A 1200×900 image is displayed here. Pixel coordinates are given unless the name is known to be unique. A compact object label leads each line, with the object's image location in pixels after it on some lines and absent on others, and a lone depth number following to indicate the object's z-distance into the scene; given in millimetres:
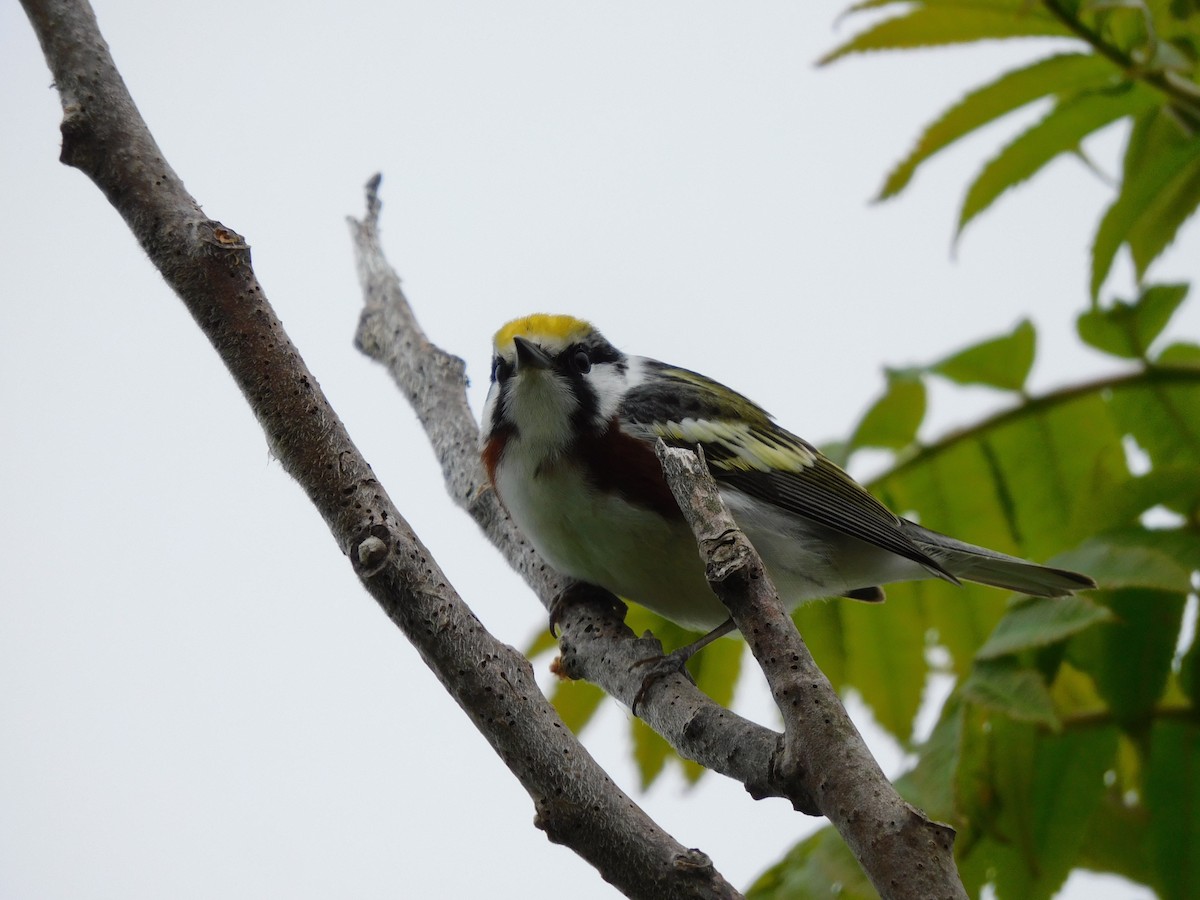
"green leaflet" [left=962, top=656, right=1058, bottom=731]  4070
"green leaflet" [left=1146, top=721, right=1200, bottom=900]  4598
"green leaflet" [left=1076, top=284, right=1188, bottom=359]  5742
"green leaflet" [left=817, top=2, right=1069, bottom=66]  5645
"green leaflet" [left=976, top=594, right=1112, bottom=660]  4147
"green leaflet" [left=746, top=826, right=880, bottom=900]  4070
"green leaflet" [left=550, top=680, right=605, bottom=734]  5527
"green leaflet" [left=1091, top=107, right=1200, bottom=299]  5457
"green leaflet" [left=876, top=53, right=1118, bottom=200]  5590
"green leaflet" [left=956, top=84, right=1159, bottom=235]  5672
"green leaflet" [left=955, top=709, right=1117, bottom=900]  4547
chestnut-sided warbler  5266
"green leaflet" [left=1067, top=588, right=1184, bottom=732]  4727
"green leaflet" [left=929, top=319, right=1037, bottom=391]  5895
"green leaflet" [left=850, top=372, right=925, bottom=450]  5832
